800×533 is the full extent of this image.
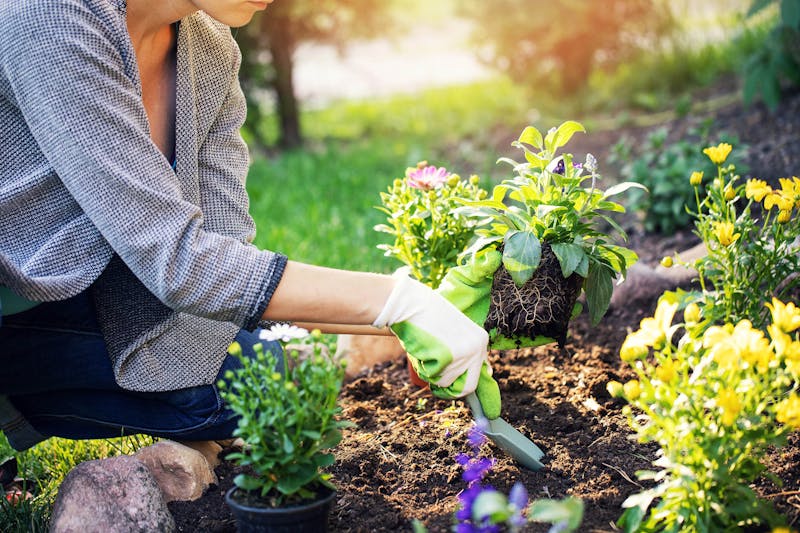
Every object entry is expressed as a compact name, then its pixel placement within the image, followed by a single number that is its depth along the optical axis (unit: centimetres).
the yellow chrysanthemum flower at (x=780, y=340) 134
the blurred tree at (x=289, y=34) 560
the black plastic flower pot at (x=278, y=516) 145
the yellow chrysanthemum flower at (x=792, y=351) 132
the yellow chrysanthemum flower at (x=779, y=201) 178
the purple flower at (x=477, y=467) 181
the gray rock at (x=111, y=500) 168
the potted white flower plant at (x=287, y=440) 144
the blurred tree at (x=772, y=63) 383
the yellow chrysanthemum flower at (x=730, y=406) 131
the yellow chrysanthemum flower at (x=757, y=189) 178
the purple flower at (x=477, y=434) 185
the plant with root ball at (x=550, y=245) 185
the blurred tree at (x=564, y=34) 550
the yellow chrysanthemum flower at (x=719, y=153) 187
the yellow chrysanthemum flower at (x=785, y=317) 137
